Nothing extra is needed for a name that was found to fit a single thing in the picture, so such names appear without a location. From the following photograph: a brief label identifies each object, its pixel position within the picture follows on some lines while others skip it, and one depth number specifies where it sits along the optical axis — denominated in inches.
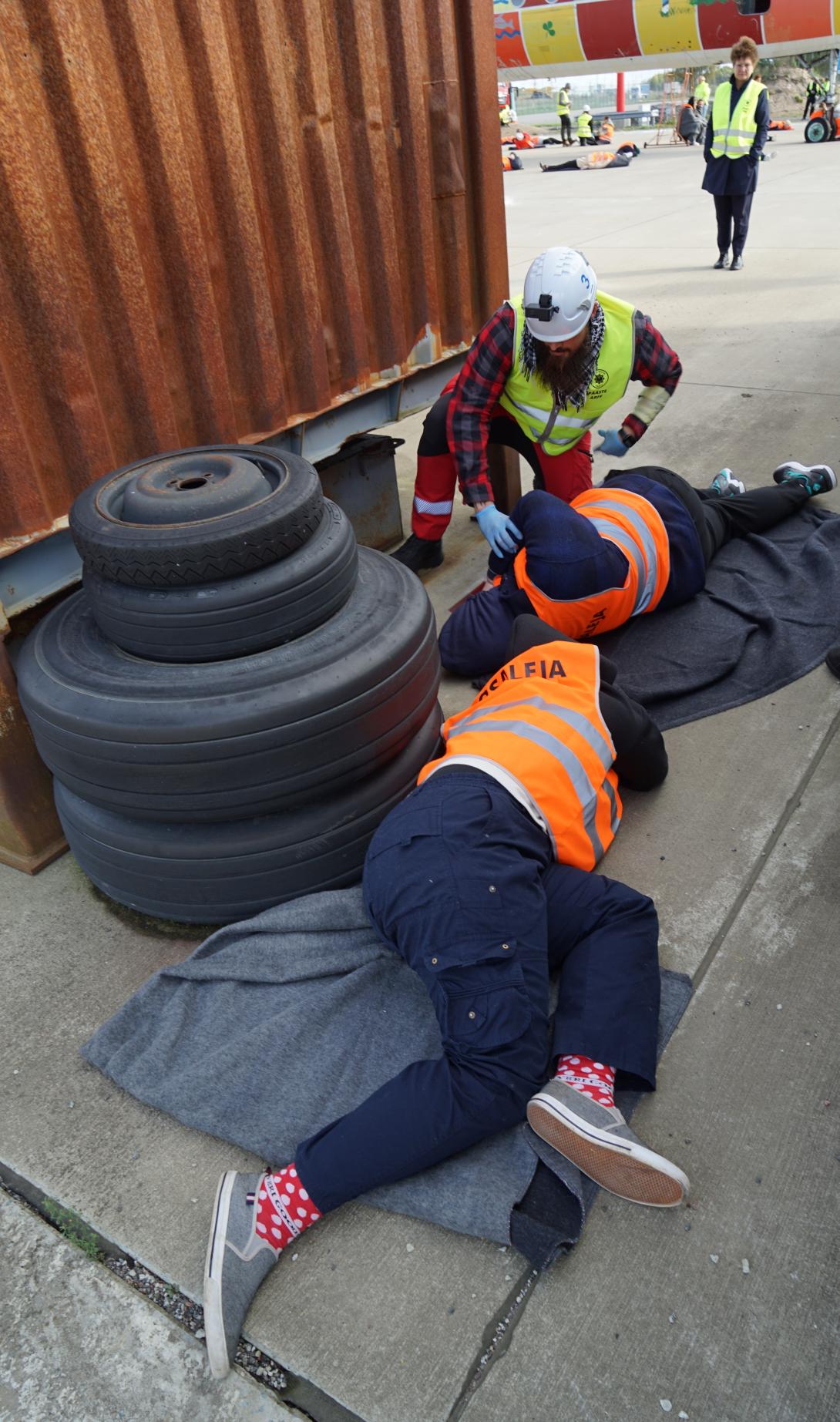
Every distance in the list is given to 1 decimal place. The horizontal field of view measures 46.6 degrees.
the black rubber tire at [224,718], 88.8
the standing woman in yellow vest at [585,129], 1008.9
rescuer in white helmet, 140.0
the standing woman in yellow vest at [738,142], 336.8
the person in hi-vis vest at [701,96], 878.4
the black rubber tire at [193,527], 90.0
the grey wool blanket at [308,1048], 73.5
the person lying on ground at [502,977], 72.0
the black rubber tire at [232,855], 95.9
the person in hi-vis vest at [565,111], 1023.0
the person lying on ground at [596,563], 129.0
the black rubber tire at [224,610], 92.0
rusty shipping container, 100.6
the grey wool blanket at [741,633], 134.0
